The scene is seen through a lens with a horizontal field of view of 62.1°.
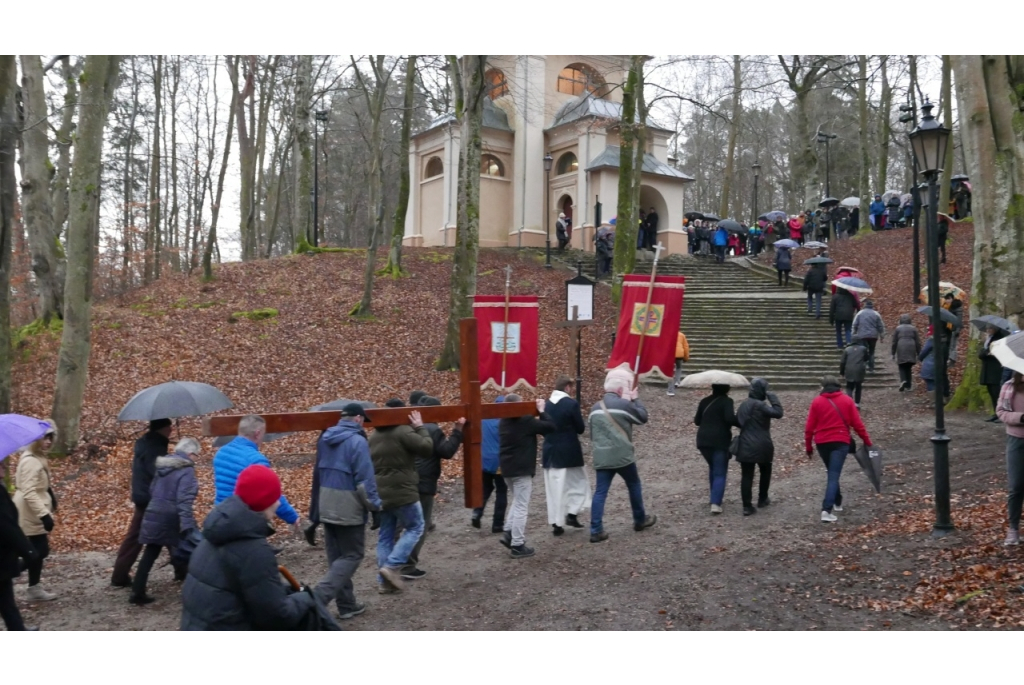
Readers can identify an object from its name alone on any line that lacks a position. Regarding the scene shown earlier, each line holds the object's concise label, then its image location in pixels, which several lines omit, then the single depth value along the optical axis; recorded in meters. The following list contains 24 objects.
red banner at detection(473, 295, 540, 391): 12.13
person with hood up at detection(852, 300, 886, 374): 16.81
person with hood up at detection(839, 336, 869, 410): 15.45
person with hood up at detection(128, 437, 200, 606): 7.10
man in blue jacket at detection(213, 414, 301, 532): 6.02
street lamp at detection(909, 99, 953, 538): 7.85
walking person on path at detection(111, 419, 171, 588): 7.49
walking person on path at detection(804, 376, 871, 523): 9.02
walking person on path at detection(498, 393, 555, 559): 8.44
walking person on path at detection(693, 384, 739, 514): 9.59
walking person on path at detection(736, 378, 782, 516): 9.34
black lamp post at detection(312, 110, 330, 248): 28.83
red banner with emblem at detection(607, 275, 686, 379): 10.58
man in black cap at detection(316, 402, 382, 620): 6.42
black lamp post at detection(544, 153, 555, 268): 29.86
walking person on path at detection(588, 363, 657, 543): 8.74
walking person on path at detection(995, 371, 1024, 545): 7.14
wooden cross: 6.79
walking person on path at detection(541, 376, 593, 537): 8.85
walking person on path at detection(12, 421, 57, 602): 7.41
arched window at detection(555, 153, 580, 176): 35.34
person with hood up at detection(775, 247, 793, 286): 26.16
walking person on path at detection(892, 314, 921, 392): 16.20
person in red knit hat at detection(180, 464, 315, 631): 4.07
